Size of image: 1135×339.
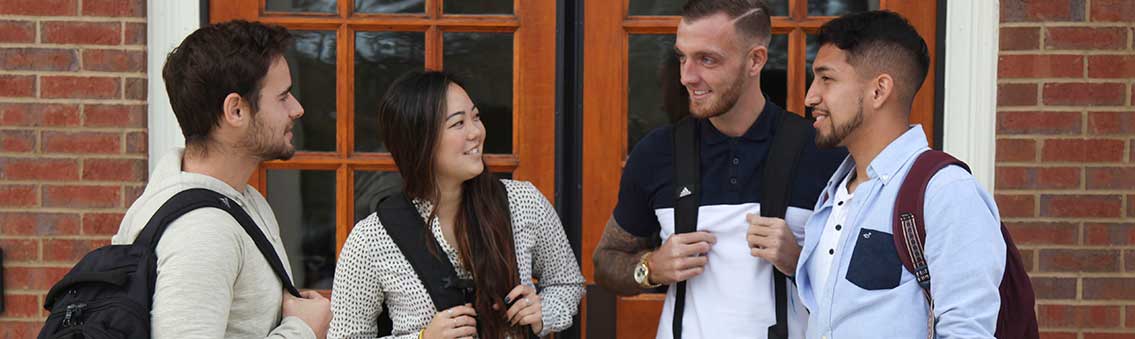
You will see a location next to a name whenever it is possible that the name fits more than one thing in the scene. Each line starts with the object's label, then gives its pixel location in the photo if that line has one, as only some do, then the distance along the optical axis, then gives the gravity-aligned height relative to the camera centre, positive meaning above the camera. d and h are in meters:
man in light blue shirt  2.01 -0.17
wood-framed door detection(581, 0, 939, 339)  3.48 +0.20
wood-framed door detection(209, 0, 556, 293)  3.50 +0.18
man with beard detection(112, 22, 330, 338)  1.82 -0.11
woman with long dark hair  2.76 -0.29
